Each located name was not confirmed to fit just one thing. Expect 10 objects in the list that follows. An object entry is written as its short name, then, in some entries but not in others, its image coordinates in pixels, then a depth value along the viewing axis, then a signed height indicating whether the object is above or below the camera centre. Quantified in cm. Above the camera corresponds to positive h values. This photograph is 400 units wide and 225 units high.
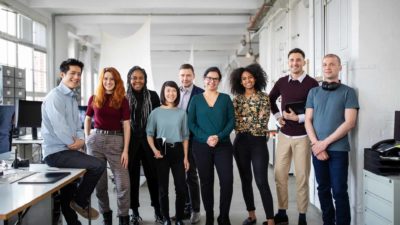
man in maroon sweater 337 -27
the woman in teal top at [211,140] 319 -26
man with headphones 300 -18
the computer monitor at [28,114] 505 -6
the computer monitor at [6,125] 255 -11
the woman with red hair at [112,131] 323 -18
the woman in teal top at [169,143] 330 -29
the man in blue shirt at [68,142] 282 -24
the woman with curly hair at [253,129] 329 -17
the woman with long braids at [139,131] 348 -20
